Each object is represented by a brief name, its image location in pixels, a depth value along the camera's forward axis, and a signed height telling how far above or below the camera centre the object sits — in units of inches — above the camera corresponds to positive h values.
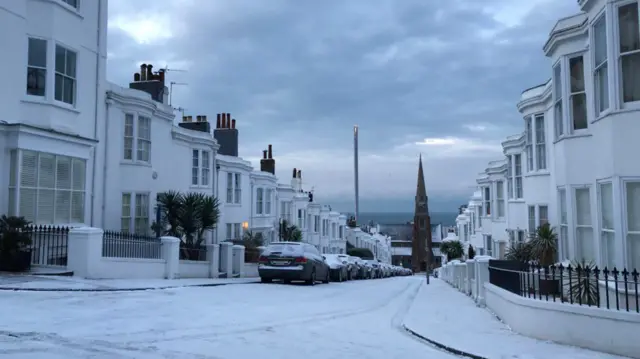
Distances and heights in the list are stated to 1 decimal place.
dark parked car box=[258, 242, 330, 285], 747.4 -46.0
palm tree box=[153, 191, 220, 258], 881.2 +23.3
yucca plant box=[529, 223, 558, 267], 673.6 -21.1
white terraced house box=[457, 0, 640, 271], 393.4 +85.7
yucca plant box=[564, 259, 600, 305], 337.4 -38.3
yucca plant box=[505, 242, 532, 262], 705.2 -30.5
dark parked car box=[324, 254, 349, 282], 976.3 -68.7
